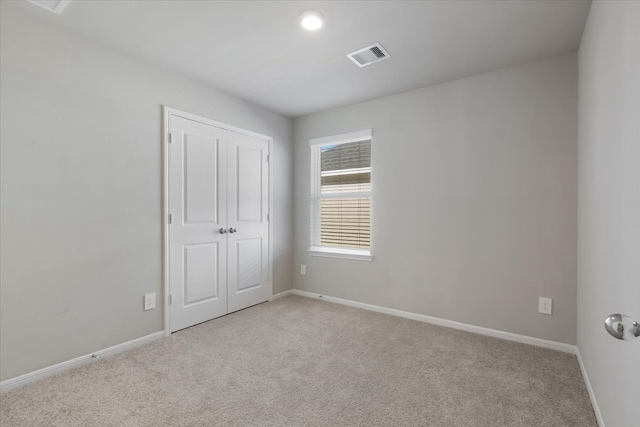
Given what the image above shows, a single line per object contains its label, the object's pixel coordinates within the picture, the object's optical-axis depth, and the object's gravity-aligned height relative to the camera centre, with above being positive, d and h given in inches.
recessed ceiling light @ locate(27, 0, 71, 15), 75.4 +52.0
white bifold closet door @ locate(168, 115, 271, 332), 115.0 -4.5
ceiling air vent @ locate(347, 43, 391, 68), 96.3 +51.5
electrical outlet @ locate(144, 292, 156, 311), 105.5 -31.5
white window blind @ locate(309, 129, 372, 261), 145.9 +7.7
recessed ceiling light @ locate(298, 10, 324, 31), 79.4 +51.3
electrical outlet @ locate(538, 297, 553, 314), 99.8 -31.0
